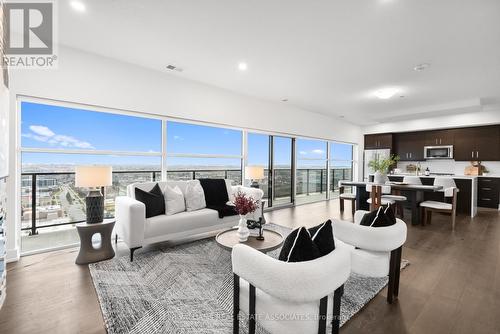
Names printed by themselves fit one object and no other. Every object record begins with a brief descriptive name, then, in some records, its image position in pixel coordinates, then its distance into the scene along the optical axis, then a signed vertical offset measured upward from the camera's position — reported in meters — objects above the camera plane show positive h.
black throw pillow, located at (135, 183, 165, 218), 3.15 -0.52
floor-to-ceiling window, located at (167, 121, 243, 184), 4.40 +0.25
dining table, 4.50 -0.63
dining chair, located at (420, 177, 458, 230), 4.41 -0.74
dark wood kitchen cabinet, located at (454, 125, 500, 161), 6.11 +0.63
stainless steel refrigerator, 7.88 +0.33
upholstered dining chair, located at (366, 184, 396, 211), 4.71 -0.59
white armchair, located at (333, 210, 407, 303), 1.88 -0.68
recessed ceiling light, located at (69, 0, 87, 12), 2.32 +1.60
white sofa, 2.82 -0.80
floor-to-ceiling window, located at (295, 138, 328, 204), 6.89 -0.19
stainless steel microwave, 6.74 +0.42
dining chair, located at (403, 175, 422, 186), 5.06 -0.32
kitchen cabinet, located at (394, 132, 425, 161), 7.37 +0.67
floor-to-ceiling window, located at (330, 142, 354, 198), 7.93 +0.05
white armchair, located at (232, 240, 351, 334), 1.16 -0.65
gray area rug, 1.75 -1.19
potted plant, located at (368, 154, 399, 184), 5.06 -0.12
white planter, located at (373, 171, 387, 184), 5.06 -0.27
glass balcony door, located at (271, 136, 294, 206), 6.21 -0.15
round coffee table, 2.34 -0.83
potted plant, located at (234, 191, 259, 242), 2.58 -0.51
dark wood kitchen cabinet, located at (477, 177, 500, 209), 5.98 -0.67
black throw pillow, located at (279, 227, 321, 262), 1.28 -0.47
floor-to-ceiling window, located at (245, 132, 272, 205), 5.57 +0.29
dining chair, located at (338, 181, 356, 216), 5.51 -0.78
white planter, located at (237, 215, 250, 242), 2.56 -0.75
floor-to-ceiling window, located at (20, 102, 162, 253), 3.16 +0.06
